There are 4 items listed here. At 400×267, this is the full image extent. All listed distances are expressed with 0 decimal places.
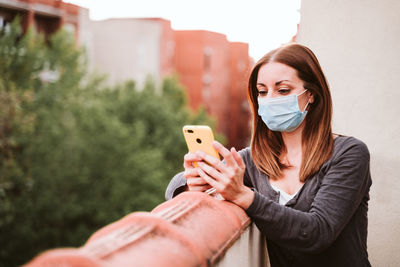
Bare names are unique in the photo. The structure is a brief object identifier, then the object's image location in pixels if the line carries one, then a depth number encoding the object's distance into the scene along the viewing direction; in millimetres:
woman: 1713
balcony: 970
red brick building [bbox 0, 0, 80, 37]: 18047
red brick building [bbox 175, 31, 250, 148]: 35594
